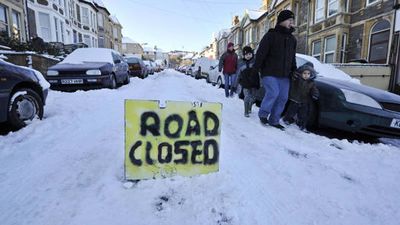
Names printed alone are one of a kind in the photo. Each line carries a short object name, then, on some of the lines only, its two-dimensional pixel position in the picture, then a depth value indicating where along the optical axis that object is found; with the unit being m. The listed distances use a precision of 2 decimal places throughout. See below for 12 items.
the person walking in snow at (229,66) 8.21
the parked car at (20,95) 3.62
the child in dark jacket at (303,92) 4.21
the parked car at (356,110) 3.65
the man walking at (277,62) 4.33
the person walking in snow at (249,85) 5.01
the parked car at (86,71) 8.05
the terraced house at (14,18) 15.16
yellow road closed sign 2.12
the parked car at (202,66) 18.98
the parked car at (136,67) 17.78
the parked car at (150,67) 27.05
